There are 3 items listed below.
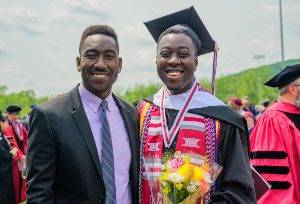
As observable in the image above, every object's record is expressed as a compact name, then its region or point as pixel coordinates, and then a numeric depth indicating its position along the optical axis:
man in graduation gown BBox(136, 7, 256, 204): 3.52
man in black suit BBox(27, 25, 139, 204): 3.28
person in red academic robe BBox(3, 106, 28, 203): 11.09
